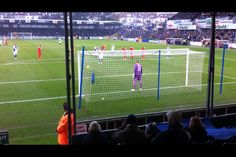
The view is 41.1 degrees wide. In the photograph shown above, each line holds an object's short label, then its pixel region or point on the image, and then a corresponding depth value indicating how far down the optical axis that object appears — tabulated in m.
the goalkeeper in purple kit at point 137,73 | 10.62
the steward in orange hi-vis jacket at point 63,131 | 4.61
